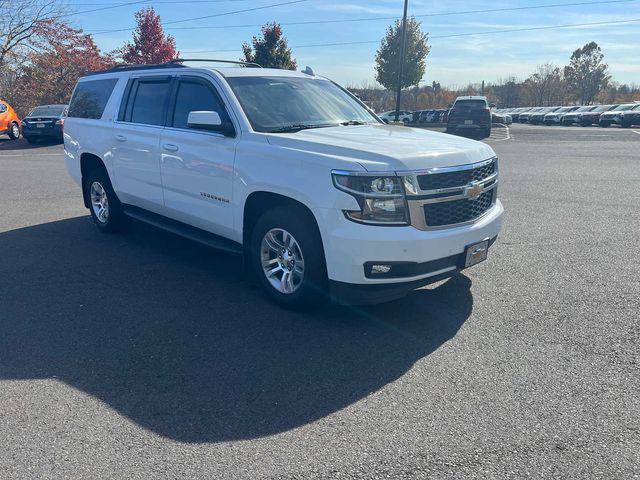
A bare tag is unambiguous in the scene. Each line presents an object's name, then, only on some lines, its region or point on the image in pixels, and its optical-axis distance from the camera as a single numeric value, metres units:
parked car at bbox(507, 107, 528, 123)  56.19
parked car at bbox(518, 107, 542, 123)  53.91
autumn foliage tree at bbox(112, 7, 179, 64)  38.22
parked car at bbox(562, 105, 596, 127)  46.41
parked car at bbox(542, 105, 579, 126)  48.38
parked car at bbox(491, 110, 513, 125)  41.16
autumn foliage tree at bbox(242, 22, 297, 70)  35.59
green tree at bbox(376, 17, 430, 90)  44.31
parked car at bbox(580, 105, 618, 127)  44.86
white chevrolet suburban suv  4.38
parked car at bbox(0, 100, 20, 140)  23.86
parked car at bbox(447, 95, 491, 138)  25.39
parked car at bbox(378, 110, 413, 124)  43.38
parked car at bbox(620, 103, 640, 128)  40.53
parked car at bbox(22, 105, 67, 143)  22.20
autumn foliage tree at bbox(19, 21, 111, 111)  33.03
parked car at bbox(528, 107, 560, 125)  51.53
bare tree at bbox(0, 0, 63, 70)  32.59
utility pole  31.19
